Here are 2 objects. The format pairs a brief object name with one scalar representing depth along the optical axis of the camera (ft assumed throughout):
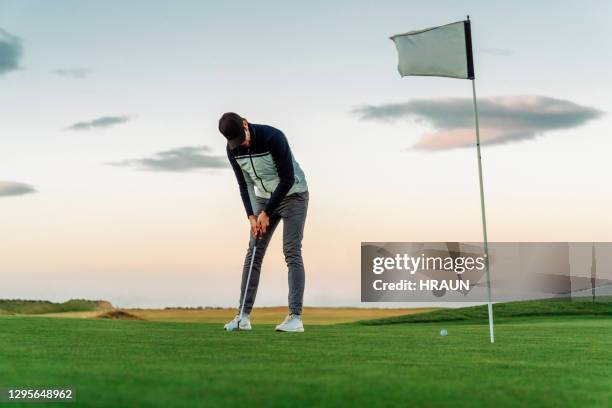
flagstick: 26.48
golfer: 28.89
